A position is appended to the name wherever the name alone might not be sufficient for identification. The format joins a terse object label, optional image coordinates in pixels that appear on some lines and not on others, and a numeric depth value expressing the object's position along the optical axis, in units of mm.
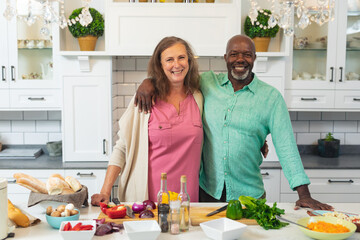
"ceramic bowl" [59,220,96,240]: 1784
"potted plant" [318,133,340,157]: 4172
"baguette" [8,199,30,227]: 1993
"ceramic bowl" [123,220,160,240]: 1796
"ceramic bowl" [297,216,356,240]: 1846
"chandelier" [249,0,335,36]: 2205
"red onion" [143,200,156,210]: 2186
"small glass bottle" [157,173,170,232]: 1951
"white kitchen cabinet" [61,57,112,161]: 3828
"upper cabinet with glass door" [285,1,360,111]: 3971
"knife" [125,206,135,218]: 2102
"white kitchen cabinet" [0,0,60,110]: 3871
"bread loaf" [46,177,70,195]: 2100
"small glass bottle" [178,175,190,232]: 1966
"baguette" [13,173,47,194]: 2078
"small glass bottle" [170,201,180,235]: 1939
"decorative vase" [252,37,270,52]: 3848
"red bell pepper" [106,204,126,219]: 2068
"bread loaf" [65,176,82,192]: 2188
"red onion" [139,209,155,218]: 2084
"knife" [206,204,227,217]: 2117
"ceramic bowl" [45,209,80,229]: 1966
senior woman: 2508
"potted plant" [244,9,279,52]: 3752
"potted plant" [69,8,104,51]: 3723
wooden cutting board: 2051
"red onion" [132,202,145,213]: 2156
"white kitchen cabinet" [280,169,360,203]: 3816
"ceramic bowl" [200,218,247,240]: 1833
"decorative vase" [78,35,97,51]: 3799
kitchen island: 1912
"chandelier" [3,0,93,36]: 2066
